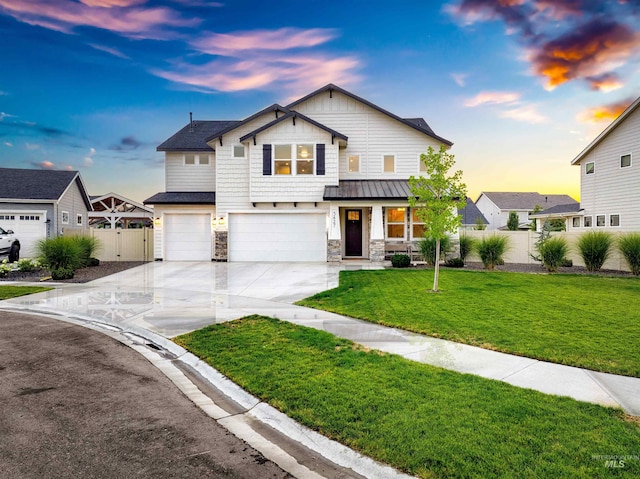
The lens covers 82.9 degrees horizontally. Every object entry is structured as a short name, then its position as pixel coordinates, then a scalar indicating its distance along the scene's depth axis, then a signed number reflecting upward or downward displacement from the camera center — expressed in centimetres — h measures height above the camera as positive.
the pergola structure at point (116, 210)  2872 +242
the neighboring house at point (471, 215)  4734 +282
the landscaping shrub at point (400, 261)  1688 -113
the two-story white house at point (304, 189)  1917 +258
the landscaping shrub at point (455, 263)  1719 -126
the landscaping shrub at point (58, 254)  1542 -66
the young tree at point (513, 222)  4281 +170
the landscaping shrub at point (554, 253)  1507 -71
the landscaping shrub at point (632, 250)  1467 -59
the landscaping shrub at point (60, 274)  1443 -143
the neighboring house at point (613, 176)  2030 +364
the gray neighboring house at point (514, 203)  5159 +470
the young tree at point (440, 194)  1078 +130
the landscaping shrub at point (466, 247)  1849 -53
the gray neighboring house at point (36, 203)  2152 +243
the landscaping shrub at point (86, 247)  1723 -43
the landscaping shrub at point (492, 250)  1614 -61
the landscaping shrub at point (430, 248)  1702 -56
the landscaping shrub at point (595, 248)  1547 -53
